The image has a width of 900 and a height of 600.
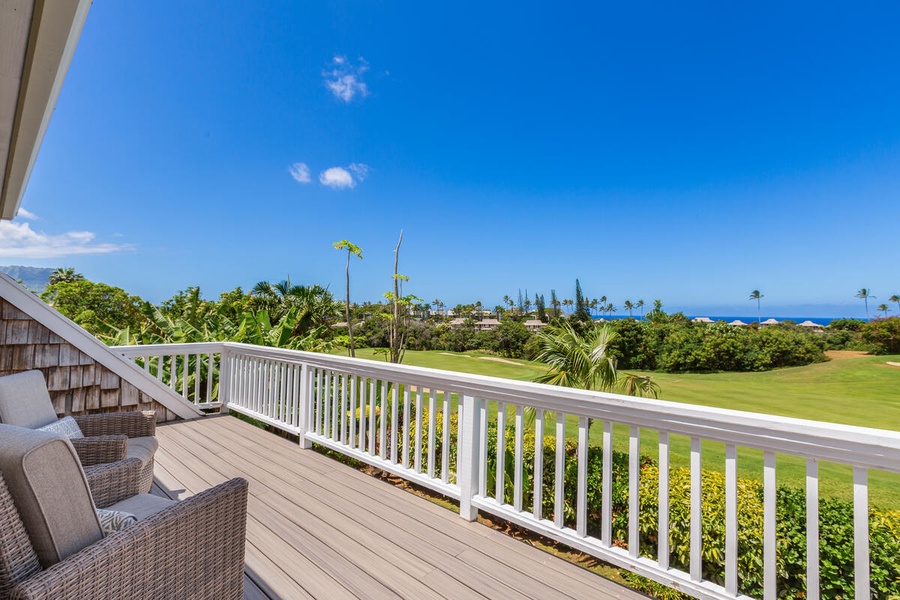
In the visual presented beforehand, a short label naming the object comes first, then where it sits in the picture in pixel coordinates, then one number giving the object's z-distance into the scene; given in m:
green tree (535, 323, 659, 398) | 4.28
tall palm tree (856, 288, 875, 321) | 26.50
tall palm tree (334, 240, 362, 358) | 7.66
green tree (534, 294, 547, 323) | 26.17
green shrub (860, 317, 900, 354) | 12.38
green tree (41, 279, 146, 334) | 15.13
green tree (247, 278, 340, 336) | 11.89
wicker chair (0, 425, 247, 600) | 0.86
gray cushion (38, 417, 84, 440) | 2.11
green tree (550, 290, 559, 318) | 27.53
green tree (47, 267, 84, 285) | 31.38
